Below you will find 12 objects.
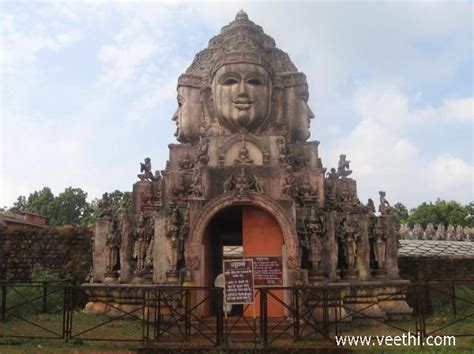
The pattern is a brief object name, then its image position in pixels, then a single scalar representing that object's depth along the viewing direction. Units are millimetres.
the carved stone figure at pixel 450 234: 32625
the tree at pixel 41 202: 53031
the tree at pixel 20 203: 55812
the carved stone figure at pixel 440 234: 32338
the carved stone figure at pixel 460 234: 32781
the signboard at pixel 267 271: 12508
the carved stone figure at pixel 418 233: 32250
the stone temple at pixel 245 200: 13398
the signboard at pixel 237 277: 10336
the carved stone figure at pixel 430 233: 32312
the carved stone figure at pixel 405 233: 32188
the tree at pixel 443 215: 52875
